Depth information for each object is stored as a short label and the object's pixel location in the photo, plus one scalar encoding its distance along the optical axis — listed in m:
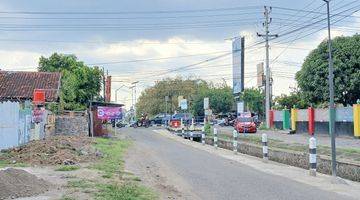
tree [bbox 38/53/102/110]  61.91
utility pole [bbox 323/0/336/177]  16.80
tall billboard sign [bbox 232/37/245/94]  56.56
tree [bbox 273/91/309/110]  90.83
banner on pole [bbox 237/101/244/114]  49.83
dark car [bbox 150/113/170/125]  108.69
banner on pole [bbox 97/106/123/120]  49.46
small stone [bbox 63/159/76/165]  19.98
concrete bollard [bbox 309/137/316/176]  17.48
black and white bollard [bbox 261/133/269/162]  23.61
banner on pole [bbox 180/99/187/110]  72.42
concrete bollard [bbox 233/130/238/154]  29.55
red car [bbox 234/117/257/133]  59.28
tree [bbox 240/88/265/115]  115.64
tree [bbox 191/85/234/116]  122.75
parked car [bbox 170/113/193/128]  65.94
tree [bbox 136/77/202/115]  140.00
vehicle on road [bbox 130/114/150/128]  98.48
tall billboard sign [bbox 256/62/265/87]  88.30
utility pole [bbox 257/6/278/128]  62.47
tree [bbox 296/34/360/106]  51.69
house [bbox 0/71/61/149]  25.52
